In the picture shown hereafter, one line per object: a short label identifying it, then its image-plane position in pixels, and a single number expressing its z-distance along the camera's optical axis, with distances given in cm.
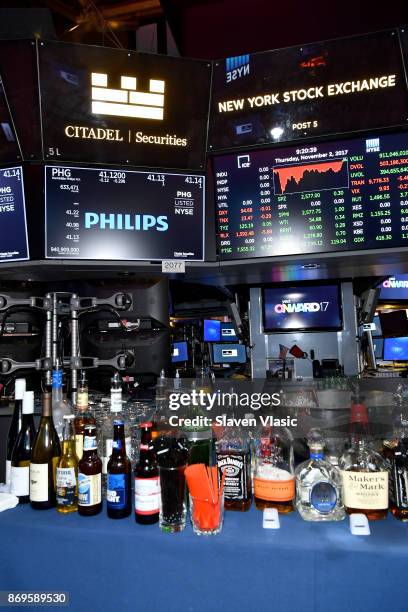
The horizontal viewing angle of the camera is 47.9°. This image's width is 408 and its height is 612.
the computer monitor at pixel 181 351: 771
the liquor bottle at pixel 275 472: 145
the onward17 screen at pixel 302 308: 354
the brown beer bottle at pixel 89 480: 146
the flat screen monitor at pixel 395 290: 744
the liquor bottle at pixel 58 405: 182
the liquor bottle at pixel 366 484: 137
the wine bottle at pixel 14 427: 180
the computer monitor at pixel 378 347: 739
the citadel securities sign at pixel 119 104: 218
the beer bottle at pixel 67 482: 151
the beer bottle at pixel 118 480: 144
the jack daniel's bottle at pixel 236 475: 147
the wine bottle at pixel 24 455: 161
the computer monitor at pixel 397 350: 722
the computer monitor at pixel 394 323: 504
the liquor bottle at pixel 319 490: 139
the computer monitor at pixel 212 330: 838
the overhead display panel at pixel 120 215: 218
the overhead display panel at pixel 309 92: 217
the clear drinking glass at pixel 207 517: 132
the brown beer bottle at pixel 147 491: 139
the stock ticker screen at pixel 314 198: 223
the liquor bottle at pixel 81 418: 169
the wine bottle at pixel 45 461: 153
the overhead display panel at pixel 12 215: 220
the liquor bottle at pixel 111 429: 161
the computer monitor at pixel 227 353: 831
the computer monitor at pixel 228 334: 850
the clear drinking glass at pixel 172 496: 137
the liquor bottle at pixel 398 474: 138
